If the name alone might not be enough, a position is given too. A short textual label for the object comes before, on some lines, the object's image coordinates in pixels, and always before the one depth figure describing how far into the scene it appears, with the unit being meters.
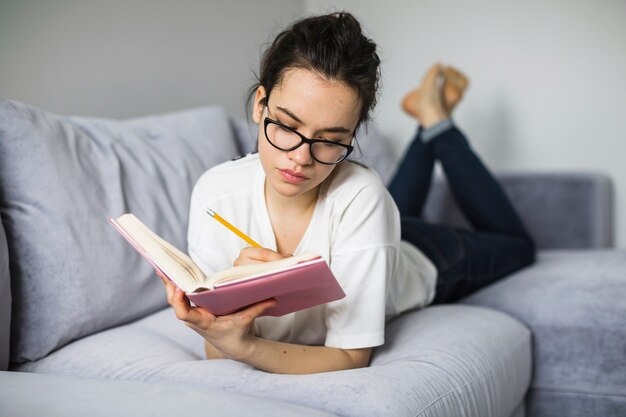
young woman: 1.11
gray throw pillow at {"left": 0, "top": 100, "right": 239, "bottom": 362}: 1.34
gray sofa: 1.04
